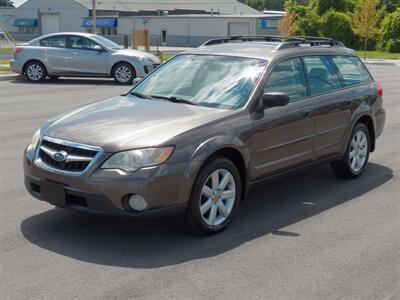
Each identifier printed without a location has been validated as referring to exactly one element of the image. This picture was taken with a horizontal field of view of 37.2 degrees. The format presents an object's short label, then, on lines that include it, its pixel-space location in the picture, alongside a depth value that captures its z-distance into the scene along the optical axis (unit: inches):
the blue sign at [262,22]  2630.4
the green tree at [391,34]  2076.8
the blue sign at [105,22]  2807.6
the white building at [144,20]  2659.9
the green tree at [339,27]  2203.5
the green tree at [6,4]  4370.8
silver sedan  695.7
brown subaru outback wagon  181.6
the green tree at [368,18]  1563.7
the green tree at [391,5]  2687.0
